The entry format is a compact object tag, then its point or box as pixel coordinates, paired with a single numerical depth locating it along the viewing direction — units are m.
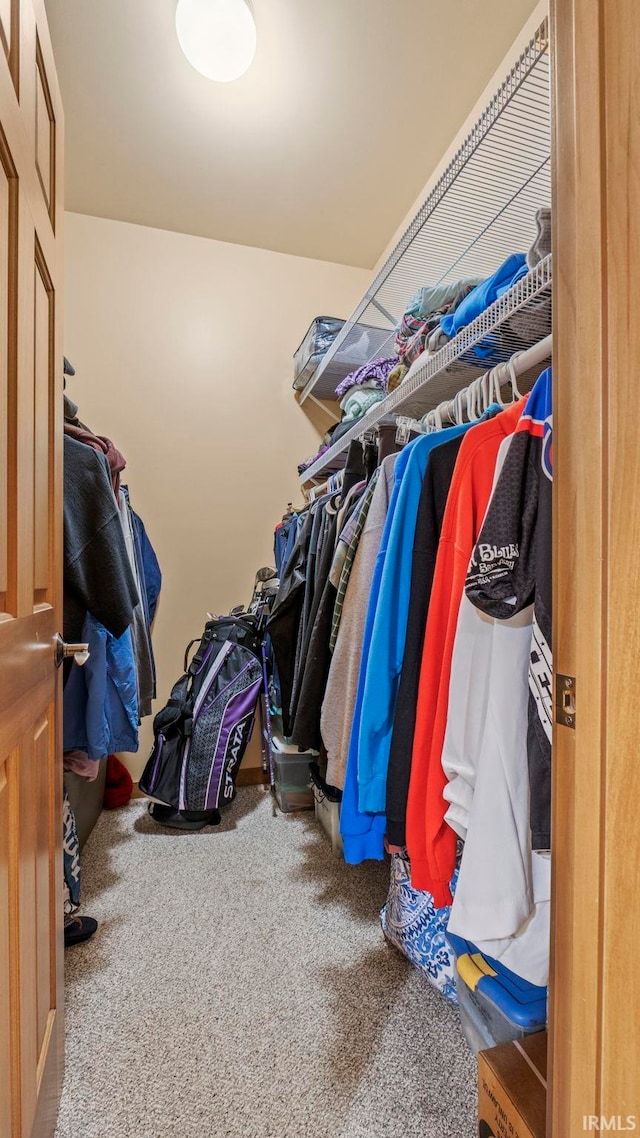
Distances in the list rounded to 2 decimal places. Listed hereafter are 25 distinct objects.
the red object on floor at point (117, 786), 2.11
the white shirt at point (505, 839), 0.68
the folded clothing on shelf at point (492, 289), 1.04
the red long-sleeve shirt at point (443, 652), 0.83
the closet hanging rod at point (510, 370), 0.86
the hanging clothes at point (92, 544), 1.22
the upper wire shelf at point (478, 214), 1.10
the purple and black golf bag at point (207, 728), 1.88
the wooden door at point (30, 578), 0.62
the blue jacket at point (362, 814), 1.01
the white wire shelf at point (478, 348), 0.89
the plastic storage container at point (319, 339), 2.26
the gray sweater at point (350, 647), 1.14
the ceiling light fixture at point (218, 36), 1.42
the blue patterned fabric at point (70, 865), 1.31
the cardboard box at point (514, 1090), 0.63
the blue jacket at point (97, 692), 1.32
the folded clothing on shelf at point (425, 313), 1.34
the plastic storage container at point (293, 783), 2.07
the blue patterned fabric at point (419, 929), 1.08
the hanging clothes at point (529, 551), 0.65
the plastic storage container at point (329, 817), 1.70
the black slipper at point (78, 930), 1.29
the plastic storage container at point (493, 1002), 0.75
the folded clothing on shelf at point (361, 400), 1.92
